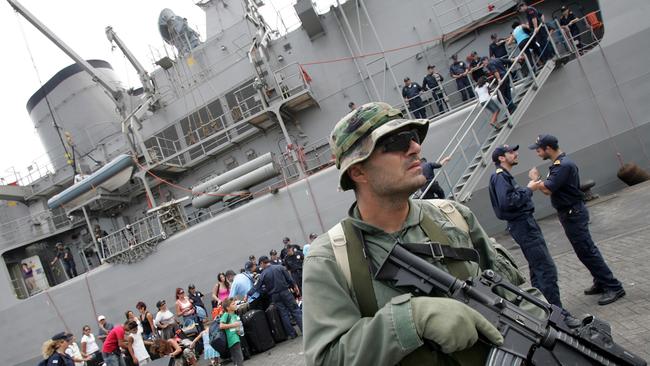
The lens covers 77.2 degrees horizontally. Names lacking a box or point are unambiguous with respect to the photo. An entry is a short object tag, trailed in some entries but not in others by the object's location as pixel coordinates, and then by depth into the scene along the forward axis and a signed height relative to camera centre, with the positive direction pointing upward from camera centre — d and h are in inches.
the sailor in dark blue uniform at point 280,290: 282.7 -44.3
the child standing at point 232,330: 237.0 -49.6
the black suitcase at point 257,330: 279.7 -64.4
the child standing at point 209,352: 263.7 -63.5
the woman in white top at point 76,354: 319.3 -41.4
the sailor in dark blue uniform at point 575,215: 160.6 -40.9
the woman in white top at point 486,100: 333.1 +33.0
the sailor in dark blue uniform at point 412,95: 399.2 +69.7
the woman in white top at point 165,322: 314.3 -40.9
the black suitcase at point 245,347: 281.7 -73.2
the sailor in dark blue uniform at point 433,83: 402.3 +74.5
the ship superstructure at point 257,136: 352.8 +89.0
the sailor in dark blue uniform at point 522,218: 149.6 -32.6
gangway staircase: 312.9 +2.4
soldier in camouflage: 45.6 -10.6
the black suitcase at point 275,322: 283.0 -65.1
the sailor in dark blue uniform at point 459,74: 403.2 +71.9
